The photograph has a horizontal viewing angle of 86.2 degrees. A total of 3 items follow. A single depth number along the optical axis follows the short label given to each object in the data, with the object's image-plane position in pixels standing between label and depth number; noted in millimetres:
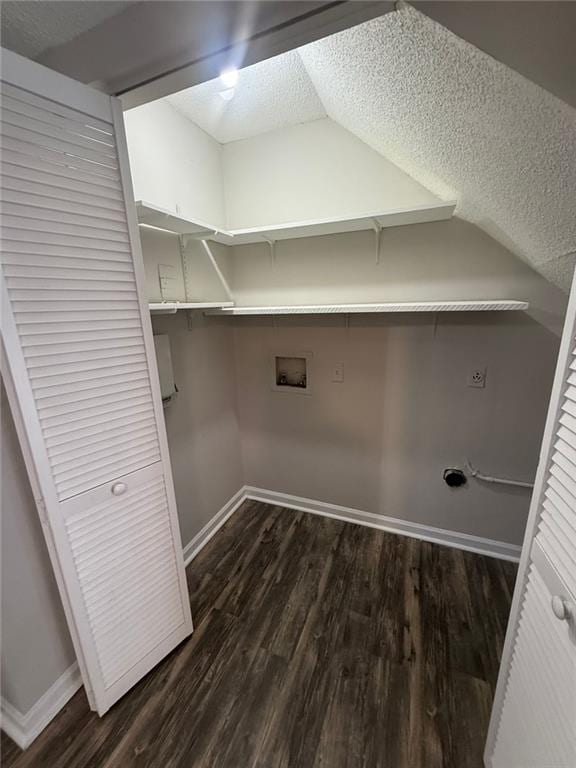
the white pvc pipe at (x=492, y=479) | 1865
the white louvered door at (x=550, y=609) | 691
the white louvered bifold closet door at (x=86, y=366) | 869
